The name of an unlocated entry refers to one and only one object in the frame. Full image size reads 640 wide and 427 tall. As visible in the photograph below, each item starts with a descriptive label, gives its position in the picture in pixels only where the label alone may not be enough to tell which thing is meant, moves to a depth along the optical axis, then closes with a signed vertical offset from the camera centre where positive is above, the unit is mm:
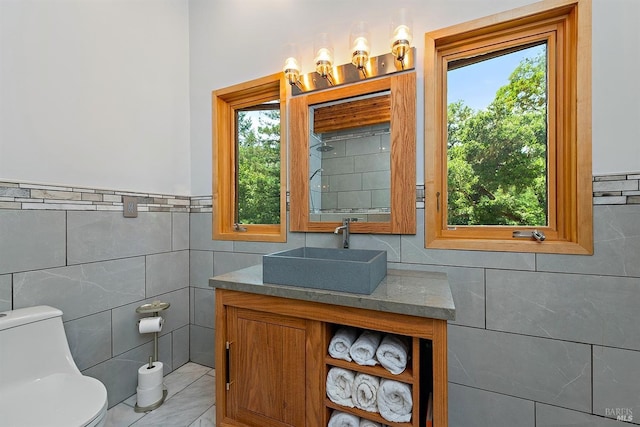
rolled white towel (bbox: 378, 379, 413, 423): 1009 -713
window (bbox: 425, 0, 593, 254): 1207 +382
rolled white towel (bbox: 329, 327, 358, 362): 1128 -557
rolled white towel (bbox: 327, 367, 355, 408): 1109 -713
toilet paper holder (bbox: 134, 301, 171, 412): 1599 -803
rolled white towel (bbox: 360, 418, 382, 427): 1085 -846
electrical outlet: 1684 +41
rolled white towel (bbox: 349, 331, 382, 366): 1077 -556
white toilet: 968 -707
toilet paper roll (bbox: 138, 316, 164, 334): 1637 -675
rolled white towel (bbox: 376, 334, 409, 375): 1031 -552
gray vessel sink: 1077 -261
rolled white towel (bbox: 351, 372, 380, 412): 1062 -708
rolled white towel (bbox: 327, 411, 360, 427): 1106 -851
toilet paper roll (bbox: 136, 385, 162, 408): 1602 -1079
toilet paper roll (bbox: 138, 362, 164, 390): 1613 -976
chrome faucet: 1550 -115
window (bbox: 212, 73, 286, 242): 1904 +370
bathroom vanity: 970 -558
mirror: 1460 +314
